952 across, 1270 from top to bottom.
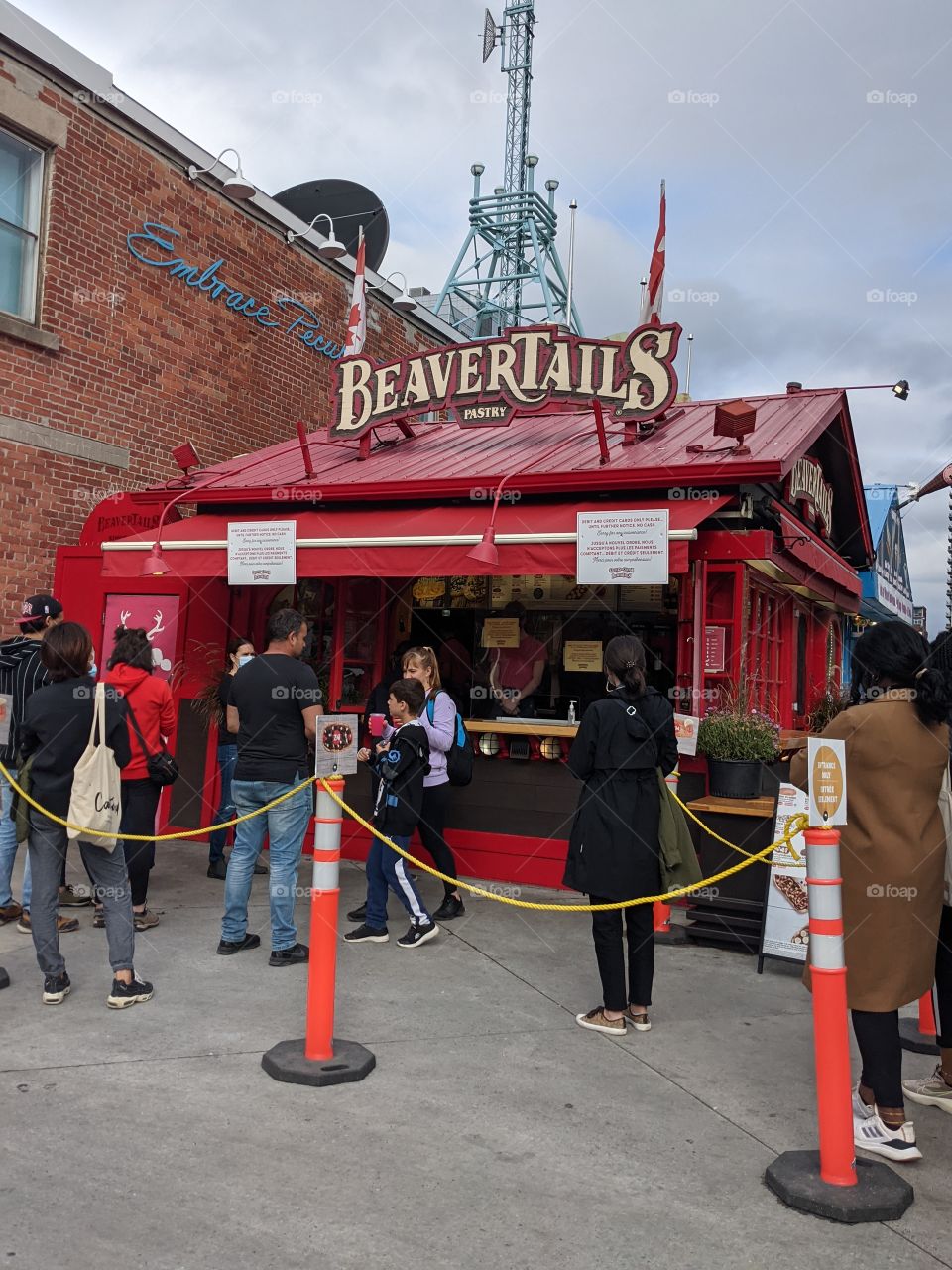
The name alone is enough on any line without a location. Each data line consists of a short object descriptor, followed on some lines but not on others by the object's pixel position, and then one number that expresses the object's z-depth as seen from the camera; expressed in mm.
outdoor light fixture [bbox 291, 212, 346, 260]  13102
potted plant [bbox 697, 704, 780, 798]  6828
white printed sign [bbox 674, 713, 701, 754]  6617
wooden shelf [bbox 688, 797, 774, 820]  6453
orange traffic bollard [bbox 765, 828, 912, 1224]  3225
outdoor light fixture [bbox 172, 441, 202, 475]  9299
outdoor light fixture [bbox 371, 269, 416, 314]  15312
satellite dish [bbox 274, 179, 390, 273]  15031
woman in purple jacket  6598
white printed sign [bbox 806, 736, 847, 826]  3426
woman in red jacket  6020
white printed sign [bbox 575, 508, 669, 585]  6867
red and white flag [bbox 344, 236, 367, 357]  9961
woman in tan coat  3611
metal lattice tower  22797
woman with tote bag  4910
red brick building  9586
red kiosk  7449
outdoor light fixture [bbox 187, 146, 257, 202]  11406
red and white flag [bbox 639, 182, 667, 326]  8633
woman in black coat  4762
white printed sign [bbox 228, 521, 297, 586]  8086
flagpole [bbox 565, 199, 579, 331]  12577
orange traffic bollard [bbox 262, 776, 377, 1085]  4082
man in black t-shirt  5645
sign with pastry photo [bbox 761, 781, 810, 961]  5777
